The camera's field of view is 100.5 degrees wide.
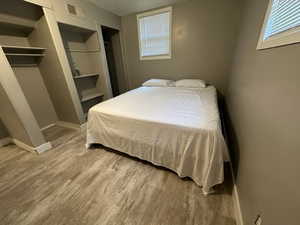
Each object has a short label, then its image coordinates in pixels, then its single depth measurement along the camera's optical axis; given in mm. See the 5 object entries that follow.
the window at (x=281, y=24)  632
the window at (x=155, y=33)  2863
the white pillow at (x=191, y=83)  2643
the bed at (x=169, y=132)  1178
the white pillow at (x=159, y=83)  2948
